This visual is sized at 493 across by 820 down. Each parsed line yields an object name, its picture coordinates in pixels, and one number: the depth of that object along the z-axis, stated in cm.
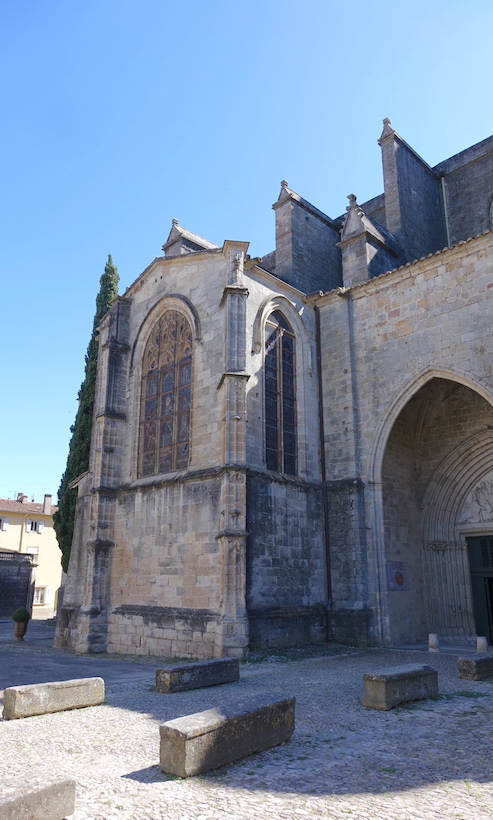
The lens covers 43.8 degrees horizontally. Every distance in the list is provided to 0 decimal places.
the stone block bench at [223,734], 437
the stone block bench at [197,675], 769
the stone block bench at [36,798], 335
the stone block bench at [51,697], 647
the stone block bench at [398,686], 649
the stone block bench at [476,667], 816
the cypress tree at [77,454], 1903
